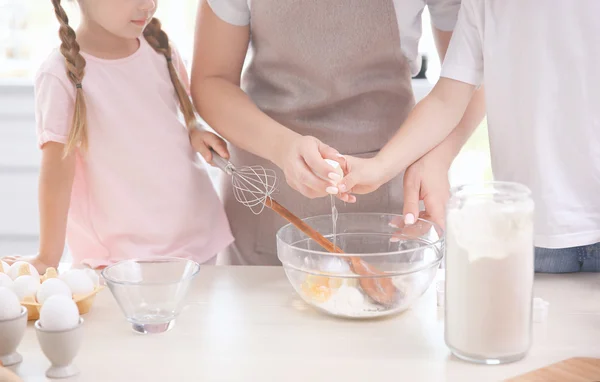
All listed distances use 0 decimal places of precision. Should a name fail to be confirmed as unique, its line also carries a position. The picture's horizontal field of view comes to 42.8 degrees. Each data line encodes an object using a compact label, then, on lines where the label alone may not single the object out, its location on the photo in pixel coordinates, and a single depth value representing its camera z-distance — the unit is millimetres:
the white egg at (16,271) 1124
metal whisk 1392
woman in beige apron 1399
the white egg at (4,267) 1145
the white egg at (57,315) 881
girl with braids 1361
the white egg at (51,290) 1045
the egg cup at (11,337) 913
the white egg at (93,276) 1125
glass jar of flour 875
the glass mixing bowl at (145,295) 1012
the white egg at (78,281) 1090
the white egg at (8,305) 914
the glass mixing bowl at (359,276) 1039
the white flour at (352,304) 1058
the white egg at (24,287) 1062
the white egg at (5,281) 1056
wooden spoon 1035
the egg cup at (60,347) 882
